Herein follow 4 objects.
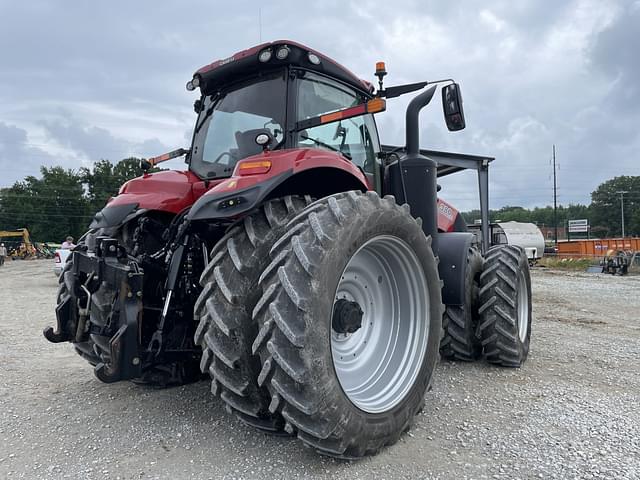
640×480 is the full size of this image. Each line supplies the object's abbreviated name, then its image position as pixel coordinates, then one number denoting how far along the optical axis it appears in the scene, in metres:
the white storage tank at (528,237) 25.20
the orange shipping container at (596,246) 23.76
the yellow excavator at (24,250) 37.28
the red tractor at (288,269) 2.26
